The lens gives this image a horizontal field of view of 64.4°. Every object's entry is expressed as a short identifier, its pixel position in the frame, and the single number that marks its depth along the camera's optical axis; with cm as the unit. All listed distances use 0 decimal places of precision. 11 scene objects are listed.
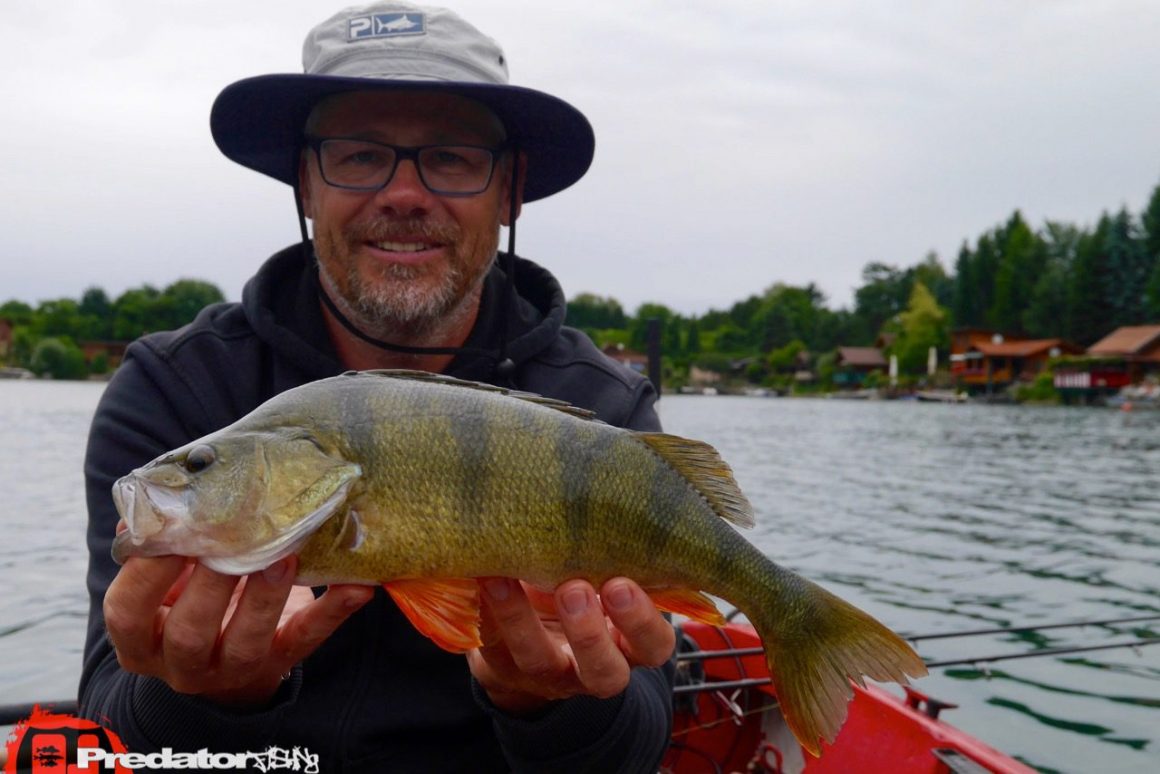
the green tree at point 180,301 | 7525
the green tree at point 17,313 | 10000
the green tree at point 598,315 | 6981
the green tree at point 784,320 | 12606
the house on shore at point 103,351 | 8600
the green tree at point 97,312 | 8938
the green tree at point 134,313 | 8100
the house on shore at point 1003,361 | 8012
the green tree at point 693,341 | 12875
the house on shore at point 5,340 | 9738
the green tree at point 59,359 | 8850
